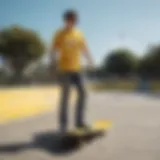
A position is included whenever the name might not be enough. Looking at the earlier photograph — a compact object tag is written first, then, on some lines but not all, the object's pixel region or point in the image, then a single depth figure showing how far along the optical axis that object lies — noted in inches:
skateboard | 135.0
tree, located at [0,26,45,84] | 1034.8
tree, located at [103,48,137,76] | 2395.4
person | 146.9
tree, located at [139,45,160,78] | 1957.4
